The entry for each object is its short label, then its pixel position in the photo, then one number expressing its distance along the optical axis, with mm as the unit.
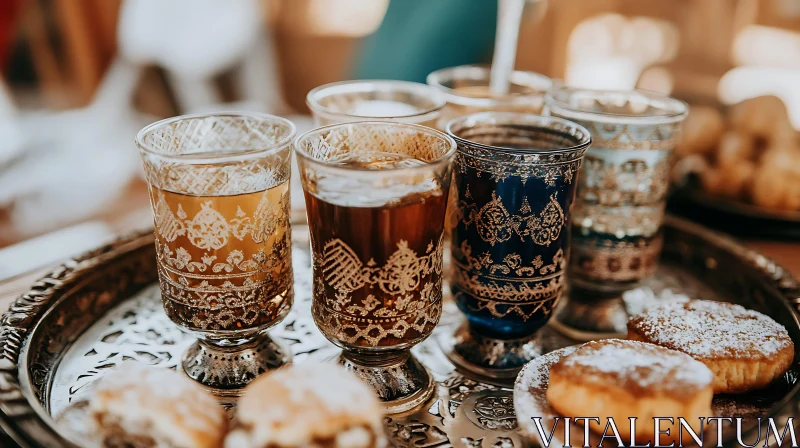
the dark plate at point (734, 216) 567
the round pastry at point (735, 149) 608
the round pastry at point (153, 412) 346
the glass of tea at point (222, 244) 393
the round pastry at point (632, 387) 358
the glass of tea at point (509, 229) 408
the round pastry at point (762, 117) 627
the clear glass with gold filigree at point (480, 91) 486
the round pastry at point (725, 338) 396
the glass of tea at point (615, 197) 449
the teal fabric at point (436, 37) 744
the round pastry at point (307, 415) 340
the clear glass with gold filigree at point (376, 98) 487
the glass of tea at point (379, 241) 379
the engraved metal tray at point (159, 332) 395
